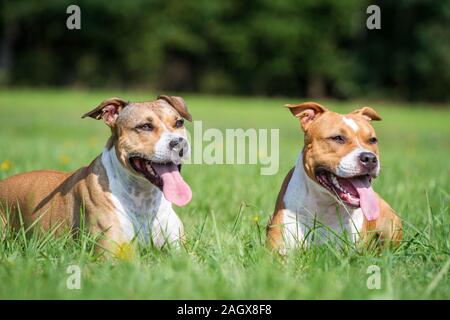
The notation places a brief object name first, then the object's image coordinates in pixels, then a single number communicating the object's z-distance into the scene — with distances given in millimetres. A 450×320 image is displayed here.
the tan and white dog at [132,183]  4828
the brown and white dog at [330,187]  4767
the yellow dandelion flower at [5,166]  7380
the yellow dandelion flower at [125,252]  4411
